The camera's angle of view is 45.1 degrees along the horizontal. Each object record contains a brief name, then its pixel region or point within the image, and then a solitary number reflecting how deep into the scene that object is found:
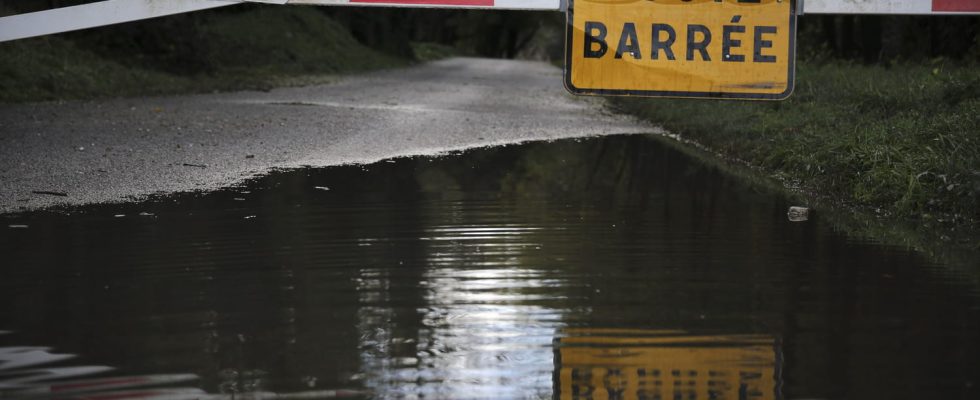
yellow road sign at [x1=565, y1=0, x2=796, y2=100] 9.27
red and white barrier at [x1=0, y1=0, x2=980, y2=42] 9.20
